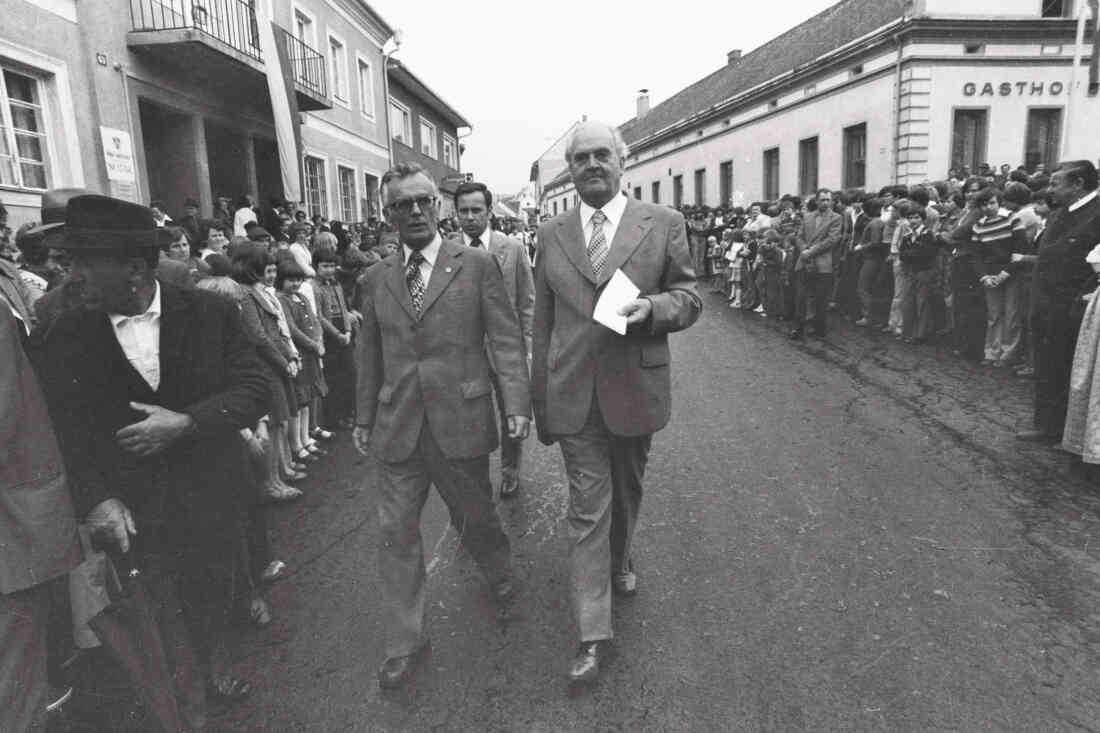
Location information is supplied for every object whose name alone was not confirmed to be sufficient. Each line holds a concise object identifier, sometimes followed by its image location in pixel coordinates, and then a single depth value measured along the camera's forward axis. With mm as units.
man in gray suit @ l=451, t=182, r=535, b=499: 4863
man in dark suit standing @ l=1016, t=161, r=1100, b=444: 5148
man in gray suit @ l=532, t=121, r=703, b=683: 2943
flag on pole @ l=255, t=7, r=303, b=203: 11000
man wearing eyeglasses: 2943
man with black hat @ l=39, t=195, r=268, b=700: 2252
